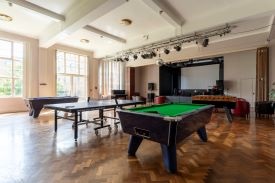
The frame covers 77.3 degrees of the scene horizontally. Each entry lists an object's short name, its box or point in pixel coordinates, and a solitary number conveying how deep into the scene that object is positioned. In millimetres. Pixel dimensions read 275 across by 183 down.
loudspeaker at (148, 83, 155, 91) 13055
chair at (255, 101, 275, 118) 6248
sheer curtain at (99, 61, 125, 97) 10977
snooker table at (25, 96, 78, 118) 6102
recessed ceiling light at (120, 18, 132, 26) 5712
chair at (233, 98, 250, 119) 6477
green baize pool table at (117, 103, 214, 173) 2158
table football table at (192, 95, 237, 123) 5660
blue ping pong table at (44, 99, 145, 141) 3575
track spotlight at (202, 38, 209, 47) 5805
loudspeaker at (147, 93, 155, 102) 12898
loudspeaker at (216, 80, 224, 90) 10305
